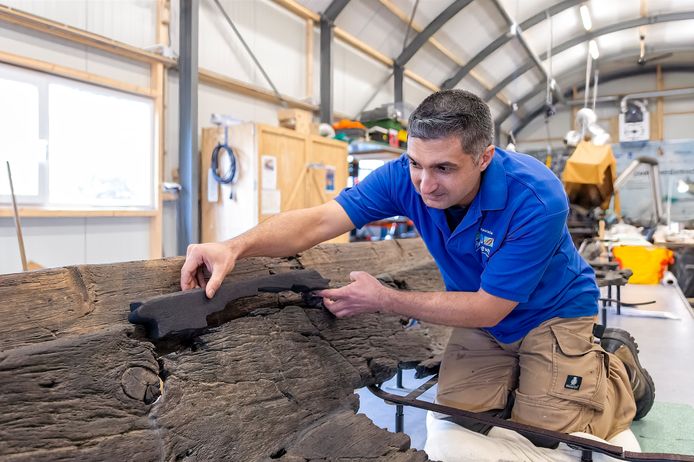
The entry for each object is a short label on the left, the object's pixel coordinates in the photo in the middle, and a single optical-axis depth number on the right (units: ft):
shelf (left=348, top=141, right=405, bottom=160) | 21.79
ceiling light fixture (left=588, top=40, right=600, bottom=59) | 33.61
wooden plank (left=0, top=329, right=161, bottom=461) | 3.32
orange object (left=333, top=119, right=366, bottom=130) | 21.20
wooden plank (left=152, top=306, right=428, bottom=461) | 4.10
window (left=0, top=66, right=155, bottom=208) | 12.20
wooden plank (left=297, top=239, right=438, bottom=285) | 6.88
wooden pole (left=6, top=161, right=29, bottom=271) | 7.62
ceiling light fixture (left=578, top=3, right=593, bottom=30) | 32.54
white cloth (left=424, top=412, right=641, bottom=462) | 5.96
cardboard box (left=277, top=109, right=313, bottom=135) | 18.24
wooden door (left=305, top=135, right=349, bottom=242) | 18.75
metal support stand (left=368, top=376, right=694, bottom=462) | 5.29
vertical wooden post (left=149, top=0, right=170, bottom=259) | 15.38
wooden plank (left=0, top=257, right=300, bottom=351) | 3.93
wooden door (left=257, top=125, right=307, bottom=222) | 16.33
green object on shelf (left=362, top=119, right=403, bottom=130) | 22.95
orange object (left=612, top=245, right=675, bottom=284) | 21.24
